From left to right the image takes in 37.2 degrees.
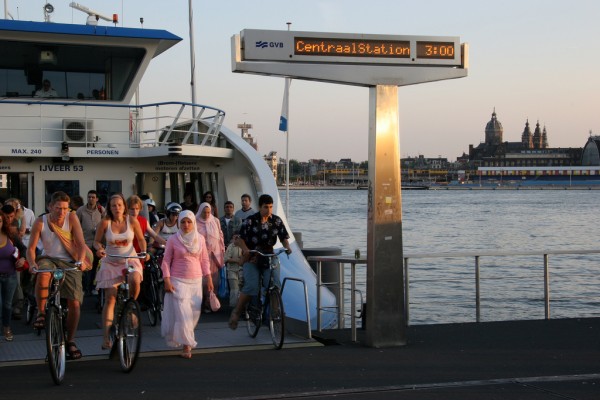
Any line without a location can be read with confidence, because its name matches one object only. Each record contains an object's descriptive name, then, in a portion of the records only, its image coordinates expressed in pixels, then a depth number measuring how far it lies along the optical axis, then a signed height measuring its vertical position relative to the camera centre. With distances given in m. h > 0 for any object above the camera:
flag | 26.45 +1.78
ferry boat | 16.52 +0.79
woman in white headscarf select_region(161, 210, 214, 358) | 8.79 -1.17
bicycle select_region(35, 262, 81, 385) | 7.54 -1.39
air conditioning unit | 16.98 +0.73
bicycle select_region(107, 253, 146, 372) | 8.04 -1.50
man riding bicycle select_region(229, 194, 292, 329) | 9.93 -0.79
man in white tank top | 8.29 -0.74
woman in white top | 8.64 -0.80
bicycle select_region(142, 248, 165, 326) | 11.21 -1.58
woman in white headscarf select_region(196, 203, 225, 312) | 11.67 -0.86
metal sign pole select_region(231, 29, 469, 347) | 9.46 +0.75
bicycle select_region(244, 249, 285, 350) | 9.33 -1.54
